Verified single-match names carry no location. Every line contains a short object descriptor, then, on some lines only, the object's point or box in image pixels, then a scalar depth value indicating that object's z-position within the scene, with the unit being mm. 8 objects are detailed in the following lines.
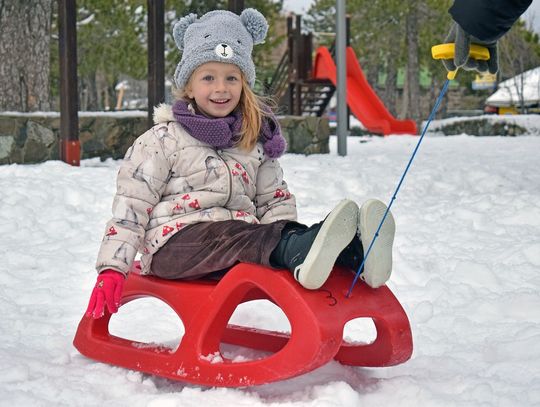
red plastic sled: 2154
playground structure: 12809
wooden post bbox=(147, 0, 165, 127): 7836
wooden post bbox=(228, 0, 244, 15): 7843
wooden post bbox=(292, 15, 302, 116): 13766
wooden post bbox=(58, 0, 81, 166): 7121
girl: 2350
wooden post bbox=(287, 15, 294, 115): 13945
